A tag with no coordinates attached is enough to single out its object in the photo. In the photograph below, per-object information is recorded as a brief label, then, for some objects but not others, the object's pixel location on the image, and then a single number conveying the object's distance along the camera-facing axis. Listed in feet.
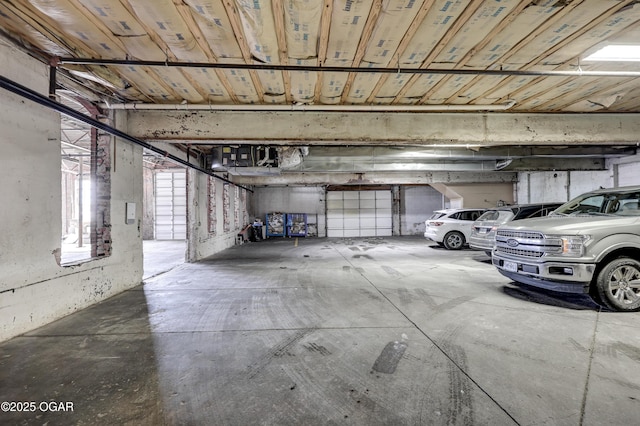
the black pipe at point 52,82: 11.70
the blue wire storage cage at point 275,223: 53.98
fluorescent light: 10.82
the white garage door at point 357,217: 54.85
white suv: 32.91
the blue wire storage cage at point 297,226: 54.44
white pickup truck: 12.32
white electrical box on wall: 16.94
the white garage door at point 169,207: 49.42
